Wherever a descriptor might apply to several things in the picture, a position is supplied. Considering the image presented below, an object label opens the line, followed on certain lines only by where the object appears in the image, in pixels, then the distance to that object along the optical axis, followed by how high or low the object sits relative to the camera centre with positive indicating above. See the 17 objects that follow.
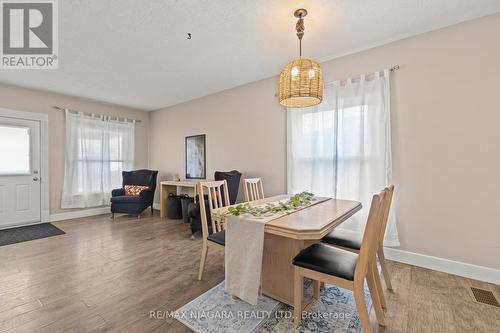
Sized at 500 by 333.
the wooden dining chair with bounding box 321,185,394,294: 1.78 -0.65
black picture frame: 4.59 +0.22
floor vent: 1.77 -1.11
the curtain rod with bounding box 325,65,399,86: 2.53 +1.13
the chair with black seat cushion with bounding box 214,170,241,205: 3.40 -0.23
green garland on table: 1.73 -0.36
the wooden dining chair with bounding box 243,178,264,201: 2.64 -0.30
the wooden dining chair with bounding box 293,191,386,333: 1.27 -0.65
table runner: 1.51 -0.64
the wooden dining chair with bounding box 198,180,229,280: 1.98 -0.47
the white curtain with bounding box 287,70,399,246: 2.57 +0.28
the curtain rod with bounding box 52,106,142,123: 4.35 +1.15
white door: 3.80 -0.07
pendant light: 1.83 +0.73
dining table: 1.47 -0.63
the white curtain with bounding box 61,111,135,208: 4.46 +0.21
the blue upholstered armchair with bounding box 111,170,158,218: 4.41 -0.61
